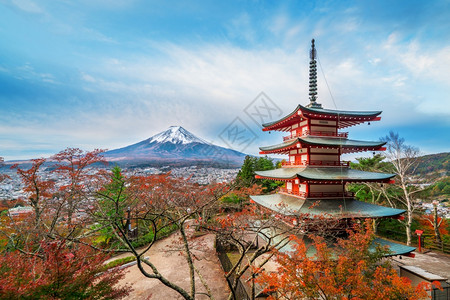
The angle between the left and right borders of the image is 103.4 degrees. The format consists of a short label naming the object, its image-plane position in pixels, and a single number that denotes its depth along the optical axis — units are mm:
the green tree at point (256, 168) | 24469
